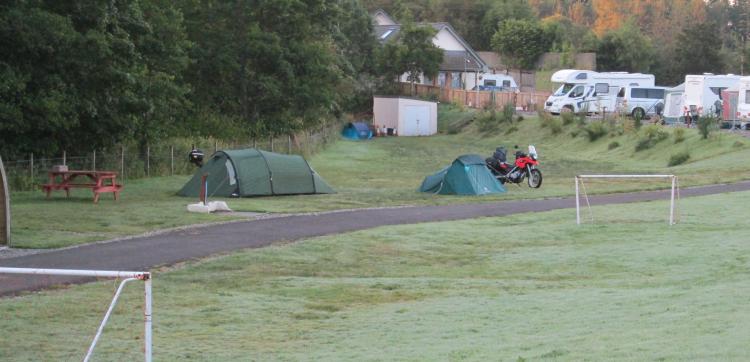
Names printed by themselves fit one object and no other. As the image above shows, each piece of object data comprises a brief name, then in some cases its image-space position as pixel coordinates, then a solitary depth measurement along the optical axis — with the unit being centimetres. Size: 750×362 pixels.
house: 9244
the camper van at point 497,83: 8912
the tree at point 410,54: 8481
